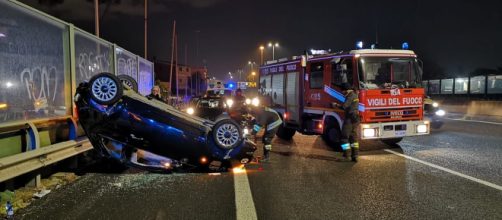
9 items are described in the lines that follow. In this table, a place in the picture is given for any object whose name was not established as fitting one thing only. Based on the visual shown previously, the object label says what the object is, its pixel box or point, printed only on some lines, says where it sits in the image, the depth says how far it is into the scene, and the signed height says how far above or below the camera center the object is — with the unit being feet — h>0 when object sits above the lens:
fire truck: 31.60 +0.34
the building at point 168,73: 270.92 +14.41
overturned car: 20.44 -1.68
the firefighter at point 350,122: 29.73 -1.75
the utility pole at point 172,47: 112.51 +12.61
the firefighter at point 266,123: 29.43 -1.80
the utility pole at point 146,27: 88.94 +14.23
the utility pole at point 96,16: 52.65 +9.55
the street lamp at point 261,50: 146.10 +15.64
